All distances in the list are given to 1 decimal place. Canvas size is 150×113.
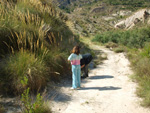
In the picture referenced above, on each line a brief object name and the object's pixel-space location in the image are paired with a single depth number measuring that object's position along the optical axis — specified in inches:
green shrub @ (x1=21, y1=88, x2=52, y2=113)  115.8
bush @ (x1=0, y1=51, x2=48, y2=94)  166.4
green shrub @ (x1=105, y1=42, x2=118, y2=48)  606.8
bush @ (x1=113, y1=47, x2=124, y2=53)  474.6
